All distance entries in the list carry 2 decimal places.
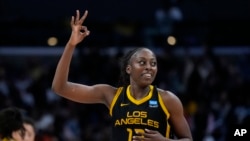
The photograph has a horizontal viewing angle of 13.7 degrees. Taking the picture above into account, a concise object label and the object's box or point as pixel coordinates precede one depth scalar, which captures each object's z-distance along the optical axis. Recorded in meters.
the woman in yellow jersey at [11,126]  8.56
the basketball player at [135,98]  7.93
